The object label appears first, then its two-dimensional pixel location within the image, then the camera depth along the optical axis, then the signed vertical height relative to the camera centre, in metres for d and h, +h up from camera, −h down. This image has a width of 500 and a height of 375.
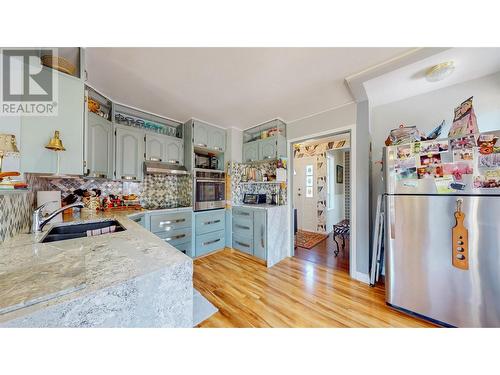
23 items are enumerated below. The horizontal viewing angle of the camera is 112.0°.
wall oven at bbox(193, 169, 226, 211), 2.63 -0.03
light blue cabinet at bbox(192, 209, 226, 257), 2.62 -0.70
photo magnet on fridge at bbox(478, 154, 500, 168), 1.19 +0.20
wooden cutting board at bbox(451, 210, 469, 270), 1.27 -0.42
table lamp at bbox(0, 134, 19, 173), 1.01 +0.27
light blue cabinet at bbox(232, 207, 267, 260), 2.51 -0.68
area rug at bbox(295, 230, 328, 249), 3.44 -1.13
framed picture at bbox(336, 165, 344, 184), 4.75 +0.41
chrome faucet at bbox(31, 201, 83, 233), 1.15 -0.22
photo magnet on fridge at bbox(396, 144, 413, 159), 1.49 +0.33
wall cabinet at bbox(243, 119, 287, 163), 2.72 +0.79
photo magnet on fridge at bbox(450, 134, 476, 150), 1.25 +0.35
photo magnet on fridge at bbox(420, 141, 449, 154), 1.35 +0.34
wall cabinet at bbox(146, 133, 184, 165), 2.44 +0.61
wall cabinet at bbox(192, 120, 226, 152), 2.72 +0.89
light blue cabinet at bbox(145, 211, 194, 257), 2.23 -0.54
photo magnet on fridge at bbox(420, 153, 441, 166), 1.37 +0.24
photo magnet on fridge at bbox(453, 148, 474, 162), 1.26 +0.26
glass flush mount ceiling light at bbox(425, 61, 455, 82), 1.47 +1.06
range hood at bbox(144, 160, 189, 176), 2.39 +0.31
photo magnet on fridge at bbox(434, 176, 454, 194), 1.33 +0.04
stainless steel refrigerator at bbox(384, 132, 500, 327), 1.21 -0.33
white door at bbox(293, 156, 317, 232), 4.45 -0.10
